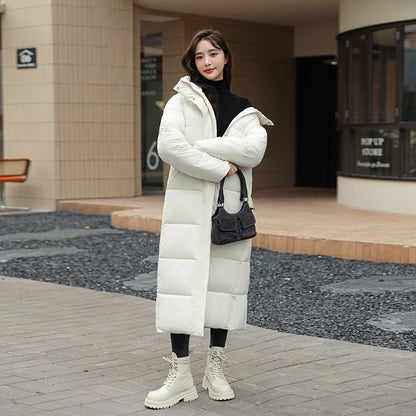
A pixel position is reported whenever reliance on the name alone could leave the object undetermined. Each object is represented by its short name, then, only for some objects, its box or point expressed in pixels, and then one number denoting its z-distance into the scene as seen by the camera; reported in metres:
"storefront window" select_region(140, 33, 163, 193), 16.62
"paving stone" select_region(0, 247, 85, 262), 9.28
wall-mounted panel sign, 14.76
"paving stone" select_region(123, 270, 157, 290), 7.50
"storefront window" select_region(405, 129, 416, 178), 11.85
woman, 4.15
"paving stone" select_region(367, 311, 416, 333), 5.78
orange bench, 14.38
